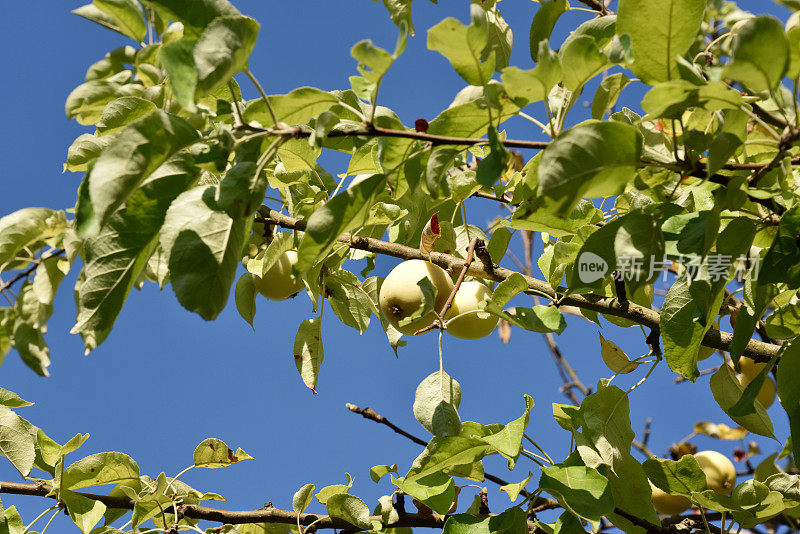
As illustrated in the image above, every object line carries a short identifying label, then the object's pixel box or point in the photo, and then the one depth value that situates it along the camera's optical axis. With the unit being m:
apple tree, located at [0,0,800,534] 1.00
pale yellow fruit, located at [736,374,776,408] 2.41
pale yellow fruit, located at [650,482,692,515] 2.41
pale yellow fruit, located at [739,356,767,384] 2.30
